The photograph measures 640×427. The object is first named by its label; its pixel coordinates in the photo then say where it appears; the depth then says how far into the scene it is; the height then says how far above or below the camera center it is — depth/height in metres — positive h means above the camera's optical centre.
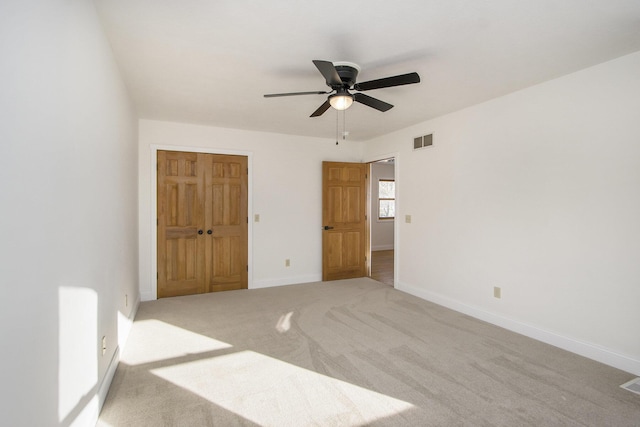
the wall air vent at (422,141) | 4.45 +0.96
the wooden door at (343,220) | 5.56 -0.22
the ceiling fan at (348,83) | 2.26 +0.96
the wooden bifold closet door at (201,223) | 4.61 -0.22
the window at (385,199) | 9.27 +0.26
